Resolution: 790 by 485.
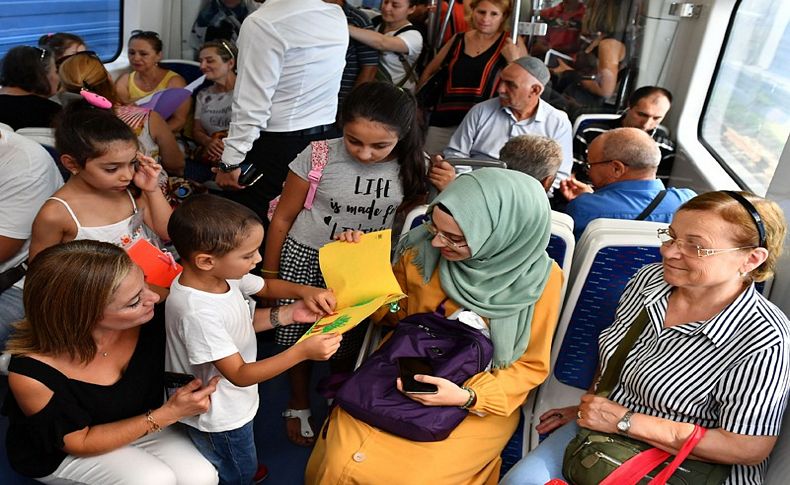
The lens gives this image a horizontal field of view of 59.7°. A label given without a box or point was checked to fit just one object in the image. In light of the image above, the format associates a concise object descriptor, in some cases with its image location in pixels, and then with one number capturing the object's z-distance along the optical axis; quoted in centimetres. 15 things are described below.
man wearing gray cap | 389
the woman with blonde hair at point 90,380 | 195
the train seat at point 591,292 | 235
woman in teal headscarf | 218
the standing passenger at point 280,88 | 302
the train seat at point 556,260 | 242
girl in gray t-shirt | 250
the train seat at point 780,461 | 196
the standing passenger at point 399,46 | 483
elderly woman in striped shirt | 189
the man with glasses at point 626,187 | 299
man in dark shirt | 444
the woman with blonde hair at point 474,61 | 446
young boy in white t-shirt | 204
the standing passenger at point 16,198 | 288
